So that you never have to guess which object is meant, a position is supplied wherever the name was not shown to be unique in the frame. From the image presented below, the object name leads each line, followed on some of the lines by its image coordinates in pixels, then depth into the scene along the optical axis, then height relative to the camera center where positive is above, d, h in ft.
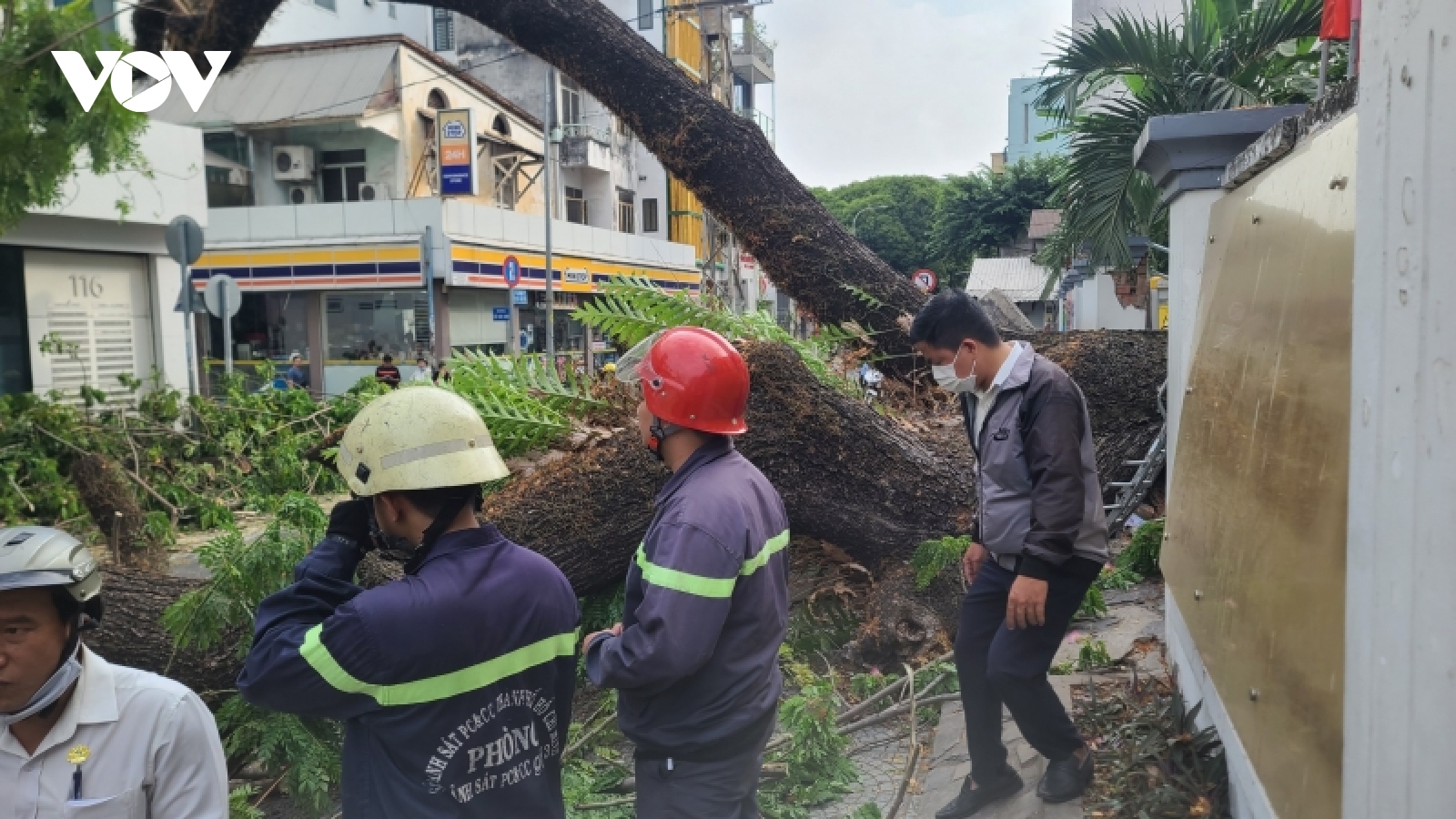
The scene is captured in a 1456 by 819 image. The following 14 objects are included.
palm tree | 25.18 +6.09
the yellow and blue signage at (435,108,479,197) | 77.10 +13.22
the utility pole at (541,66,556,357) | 72.37 +14.65
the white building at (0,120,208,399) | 41.73 +2.29
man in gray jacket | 10.51 -2.27
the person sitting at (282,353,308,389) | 57.34 -2.62
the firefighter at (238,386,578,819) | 6.25 -1.94
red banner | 10.21 +2.91
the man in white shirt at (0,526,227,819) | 6.16 -2.37
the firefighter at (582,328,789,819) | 7.58 -2.16
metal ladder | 21.93 -3.59
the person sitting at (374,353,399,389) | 38.37 -1.92
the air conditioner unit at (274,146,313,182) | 80.23 +13.07
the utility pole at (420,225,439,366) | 73.67 +5.00
